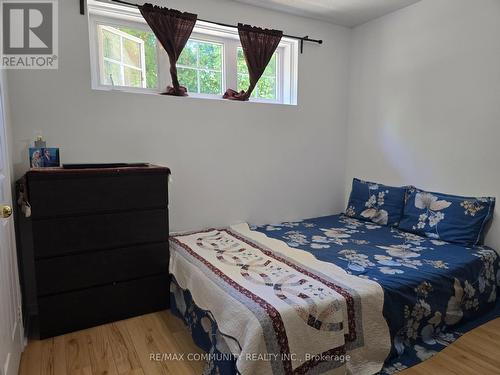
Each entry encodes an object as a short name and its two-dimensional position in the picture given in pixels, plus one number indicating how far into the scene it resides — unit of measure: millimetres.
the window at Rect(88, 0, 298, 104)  2426
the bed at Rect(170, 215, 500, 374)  1472
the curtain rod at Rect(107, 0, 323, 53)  3012
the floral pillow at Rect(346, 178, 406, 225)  2867
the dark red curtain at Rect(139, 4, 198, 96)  2357
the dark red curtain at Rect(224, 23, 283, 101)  2734
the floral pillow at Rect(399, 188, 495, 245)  2367
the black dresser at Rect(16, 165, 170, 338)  1913
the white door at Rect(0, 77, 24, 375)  1412
